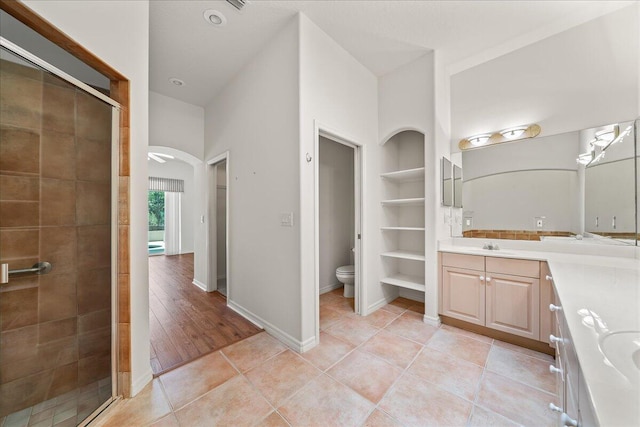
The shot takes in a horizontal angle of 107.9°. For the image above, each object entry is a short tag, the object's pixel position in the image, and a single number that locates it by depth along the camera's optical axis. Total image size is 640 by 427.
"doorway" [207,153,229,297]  3.66
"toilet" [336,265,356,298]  3.26
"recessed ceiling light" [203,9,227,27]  2.06
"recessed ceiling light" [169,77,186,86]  3.03
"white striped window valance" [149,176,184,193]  6.61
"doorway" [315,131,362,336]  3.41
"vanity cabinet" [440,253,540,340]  2.04
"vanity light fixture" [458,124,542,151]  2.44
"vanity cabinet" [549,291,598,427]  0.55
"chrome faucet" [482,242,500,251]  2.55
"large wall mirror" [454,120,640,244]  1.97
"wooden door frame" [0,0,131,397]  1.54
